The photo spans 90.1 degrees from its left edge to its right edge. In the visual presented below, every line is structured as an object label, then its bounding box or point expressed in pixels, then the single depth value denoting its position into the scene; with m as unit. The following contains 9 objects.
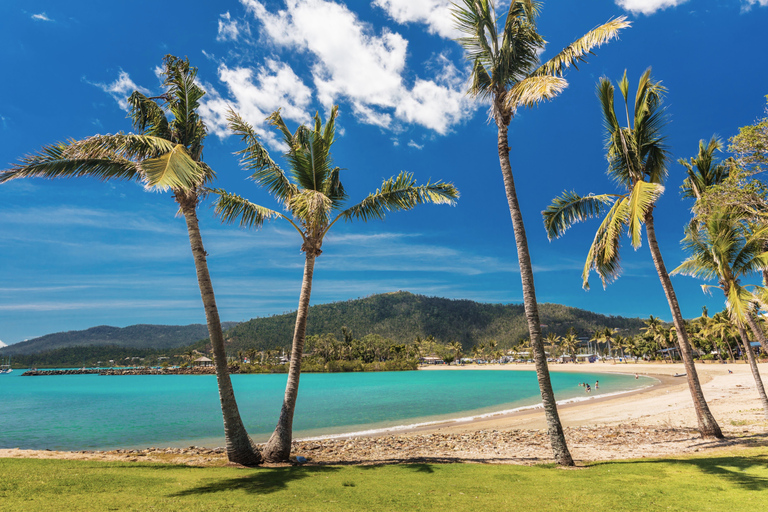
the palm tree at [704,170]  11.35
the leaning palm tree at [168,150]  8.03
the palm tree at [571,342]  120.25
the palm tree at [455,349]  150.26
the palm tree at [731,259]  10.50
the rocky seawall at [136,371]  140.00
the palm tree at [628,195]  10.50
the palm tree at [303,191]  9.98
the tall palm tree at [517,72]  8.29
